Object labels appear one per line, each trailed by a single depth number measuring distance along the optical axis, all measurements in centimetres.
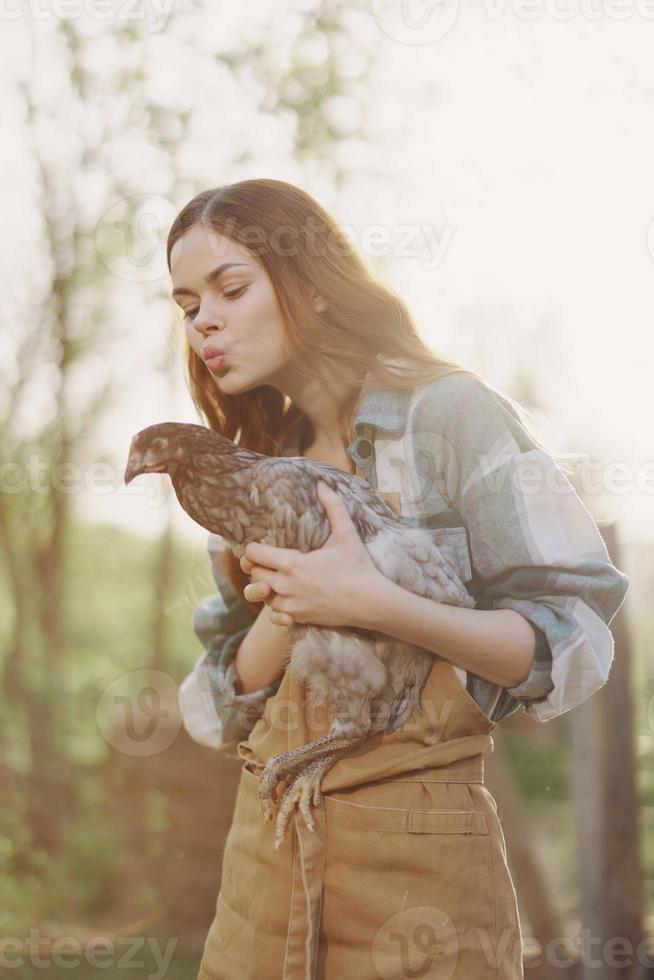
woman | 238
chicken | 238
